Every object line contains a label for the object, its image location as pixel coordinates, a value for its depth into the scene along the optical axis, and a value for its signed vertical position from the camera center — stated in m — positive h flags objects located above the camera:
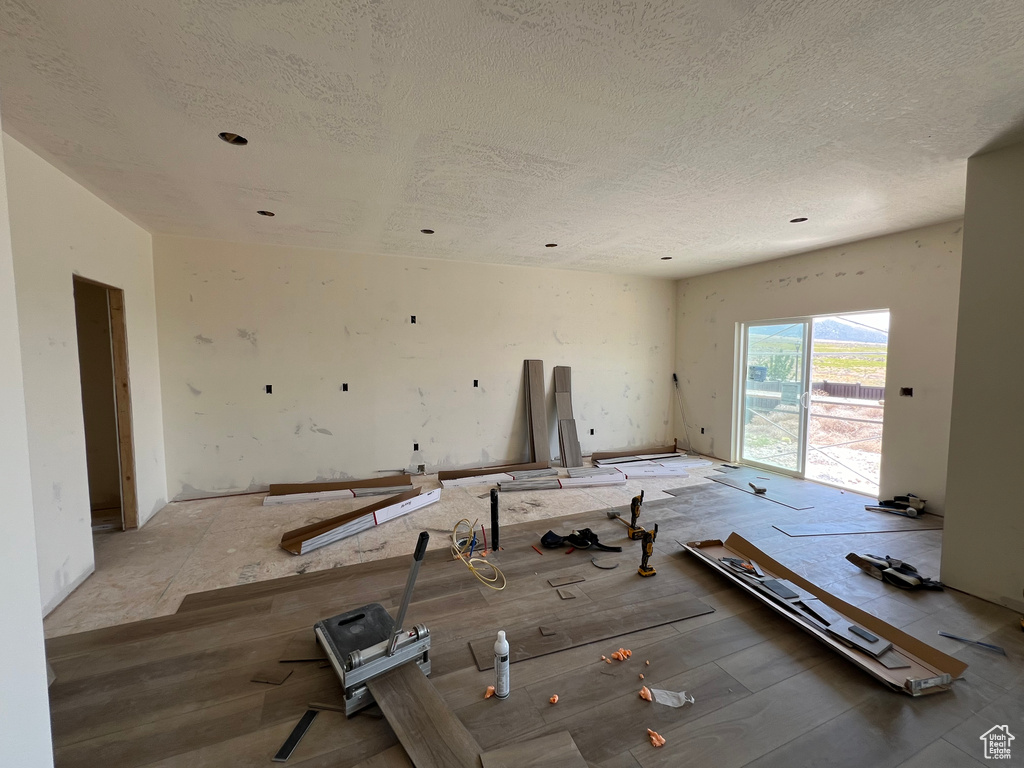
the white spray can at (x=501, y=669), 1.77 -1.38
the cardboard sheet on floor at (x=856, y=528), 3.59 -1.52
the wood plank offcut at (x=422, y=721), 1.53 -1.48
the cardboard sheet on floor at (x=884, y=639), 1.89 -1.47
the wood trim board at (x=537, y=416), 5.77 -0.81
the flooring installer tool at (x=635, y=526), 3.30 -1.41
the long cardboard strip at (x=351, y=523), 3.30 -1.46
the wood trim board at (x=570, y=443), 5.90 -1.22
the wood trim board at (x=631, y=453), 6.17 -1.47
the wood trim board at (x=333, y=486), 4.56 -1.47
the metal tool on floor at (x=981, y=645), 2.15 -1.53
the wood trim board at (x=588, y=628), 2.14 -1.53
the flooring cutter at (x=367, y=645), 1.77 -1.37
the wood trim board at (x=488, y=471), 5.17 -1.47
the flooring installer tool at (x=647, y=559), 2.88 -1.42
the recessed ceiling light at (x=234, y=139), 2.32 +1.26
